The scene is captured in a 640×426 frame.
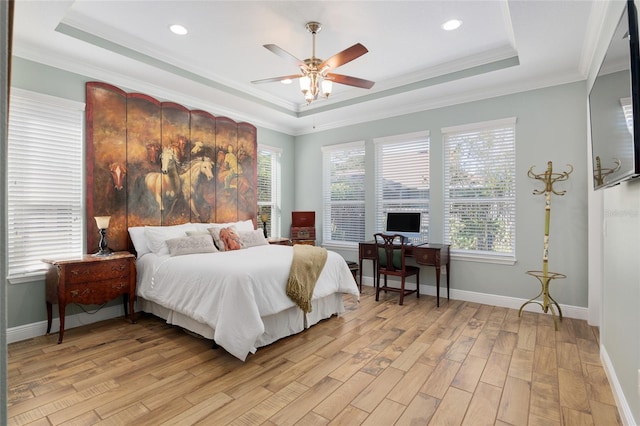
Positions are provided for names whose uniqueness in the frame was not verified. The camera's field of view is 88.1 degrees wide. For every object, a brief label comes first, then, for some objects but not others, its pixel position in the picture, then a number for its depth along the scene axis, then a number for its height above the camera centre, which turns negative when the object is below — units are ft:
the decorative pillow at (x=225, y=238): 13.76 -0.97
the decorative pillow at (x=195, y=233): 13.46 -0.74
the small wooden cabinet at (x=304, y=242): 18.67 -1.47
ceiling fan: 9.49 +4.37
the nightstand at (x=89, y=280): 10.18 -2.16
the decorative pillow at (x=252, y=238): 14.53 -1.02
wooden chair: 14.25 -2.06
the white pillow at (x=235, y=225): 14.61 -0.45
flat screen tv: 5.06 +2.00
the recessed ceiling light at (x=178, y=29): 10.52 +6.00
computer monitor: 15.52 -0.34
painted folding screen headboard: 12.36 +2.20
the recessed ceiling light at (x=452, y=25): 10.28 +6.10
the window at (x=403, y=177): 16.15 +2.03
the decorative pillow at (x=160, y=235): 12.59 -0.81
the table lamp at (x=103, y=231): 11.54 -0.61
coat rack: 12.04 -0.91
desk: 13.93 -1.64
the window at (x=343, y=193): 18.54 +1.38
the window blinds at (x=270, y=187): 19.17 +1.69
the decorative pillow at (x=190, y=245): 12.19 -1.15
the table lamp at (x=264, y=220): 18.43 -0.25
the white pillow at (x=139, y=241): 12.76 -1.03
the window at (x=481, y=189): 13.89 +1.25
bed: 8.89 -2.23
